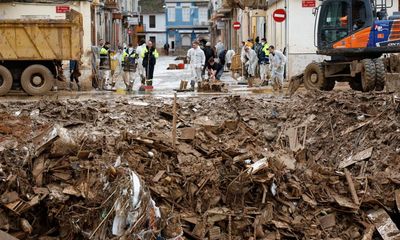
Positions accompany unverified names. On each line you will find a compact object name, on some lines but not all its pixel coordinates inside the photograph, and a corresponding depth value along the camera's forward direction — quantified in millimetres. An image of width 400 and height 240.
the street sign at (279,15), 26203
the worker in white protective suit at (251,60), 29453
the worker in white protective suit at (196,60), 25672
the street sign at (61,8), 29106
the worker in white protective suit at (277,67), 24625
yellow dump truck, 22656
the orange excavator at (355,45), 19594
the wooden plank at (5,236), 7894
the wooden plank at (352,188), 9984
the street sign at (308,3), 29078
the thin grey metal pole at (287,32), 29281
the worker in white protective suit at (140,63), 27541
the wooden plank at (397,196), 10116
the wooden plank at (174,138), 10859
